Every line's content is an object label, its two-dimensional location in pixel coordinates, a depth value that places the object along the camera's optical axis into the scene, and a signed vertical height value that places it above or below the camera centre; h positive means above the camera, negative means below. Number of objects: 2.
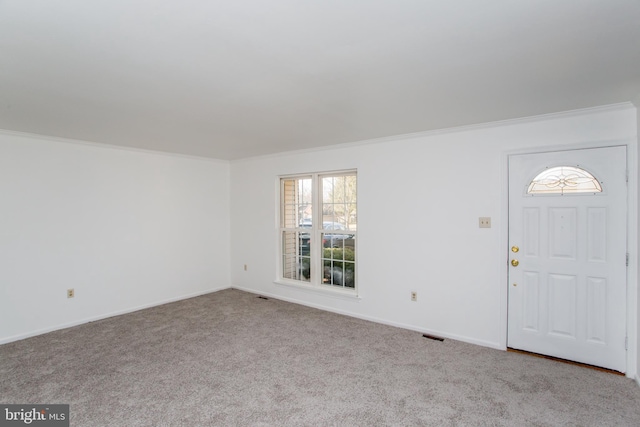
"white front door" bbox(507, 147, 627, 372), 2.76 -0.49
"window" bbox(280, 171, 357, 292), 4.40 -0.31
